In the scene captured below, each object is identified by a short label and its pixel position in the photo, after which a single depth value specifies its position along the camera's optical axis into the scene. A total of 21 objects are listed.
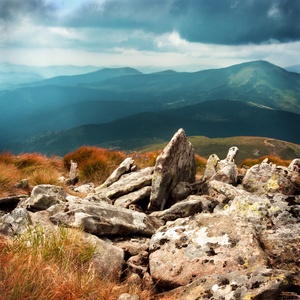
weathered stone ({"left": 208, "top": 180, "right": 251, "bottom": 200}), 9.34
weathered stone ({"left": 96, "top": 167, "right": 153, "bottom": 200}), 11.41
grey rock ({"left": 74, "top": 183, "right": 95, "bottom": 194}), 12.70
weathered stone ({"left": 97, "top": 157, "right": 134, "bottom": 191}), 13.67
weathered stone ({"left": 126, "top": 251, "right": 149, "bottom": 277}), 5.33
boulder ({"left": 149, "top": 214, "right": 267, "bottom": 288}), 4.72
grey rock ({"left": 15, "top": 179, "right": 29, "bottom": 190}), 10.29
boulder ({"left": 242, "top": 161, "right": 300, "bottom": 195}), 9.21
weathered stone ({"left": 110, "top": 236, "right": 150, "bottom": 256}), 6.21
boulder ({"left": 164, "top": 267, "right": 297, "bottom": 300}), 3.23
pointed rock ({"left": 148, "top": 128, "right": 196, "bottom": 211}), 10.19
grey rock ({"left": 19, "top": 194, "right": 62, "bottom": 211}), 7.63
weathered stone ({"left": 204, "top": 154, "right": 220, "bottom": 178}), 13.85
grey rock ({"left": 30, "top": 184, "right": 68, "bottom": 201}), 8.62
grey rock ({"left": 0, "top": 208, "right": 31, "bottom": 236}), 5.38
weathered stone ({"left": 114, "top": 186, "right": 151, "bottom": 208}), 10.29
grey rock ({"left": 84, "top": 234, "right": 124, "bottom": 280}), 4.86
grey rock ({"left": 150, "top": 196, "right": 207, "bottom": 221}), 8.18
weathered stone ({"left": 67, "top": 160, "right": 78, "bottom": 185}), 15.75
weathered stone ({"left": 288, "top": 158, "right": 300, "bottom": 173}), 10.54
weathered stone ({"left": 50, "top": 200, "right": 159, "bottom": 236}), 6.31
